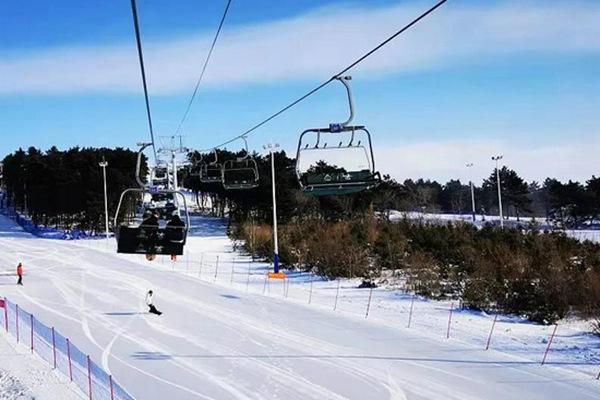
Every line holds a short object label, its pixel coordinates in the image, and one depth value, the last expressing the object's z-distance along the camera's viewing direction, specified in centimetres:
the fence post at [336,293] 3070
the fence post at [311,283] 3331
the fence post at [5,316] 2775
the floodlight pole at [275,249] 4034
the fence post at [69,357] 1872
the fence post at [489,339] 2122
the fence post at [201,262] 4425
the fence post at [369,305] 2829
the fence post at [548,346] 1927
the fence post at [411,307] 2665
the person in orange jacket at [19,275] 3895
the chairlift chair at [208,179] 3221
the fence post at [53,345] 2192
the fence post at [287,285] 3609
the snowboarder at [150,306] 2867
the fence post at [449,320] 2332
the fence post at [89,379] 1664
